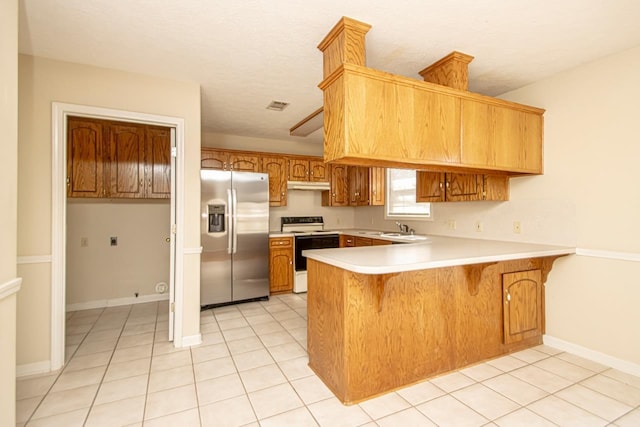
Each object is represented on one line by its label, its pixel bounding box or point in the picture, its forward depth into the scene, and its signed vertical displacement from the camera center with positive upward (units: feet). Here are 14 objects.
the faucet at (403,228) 14.38 -0.71
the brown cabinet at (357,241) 13.50 -1.34
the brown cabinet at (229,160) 13.74 +2.47
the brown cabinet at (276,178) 15.23 +1.78
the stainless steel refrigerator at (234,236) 12.73 -1.03
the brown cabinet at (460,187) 9.86 +0.91
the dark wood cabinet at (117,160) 11.41 +2.11
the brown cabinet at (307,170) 15.87 +2.30
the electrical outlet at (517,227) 9.77 -0.46
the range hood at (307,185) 15.70 +1.46
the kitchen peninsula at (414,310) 6.44 -2.39
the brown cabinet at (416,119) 6.35 +2.27
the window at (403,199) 14.07 +0.71
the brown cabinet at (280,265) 14.69 -2.54
